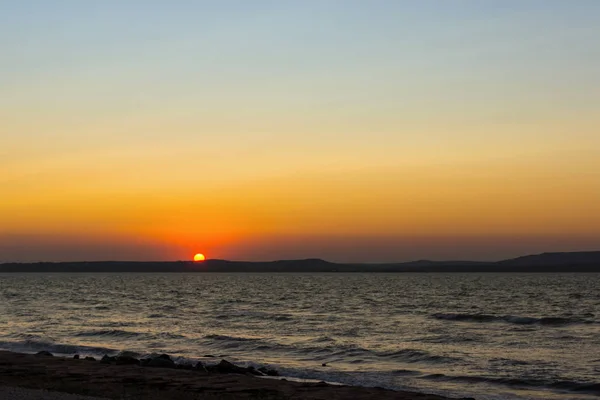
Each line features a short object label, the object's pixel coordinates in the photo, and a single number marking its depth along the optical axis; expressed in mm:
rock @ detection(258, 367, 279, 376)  26127
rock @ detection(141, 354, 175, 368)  26625
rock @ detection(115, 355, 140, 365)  27328
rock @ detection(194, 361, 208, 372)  26227
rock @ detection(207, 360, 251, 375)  25859
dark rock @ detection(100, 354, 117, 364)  27808
